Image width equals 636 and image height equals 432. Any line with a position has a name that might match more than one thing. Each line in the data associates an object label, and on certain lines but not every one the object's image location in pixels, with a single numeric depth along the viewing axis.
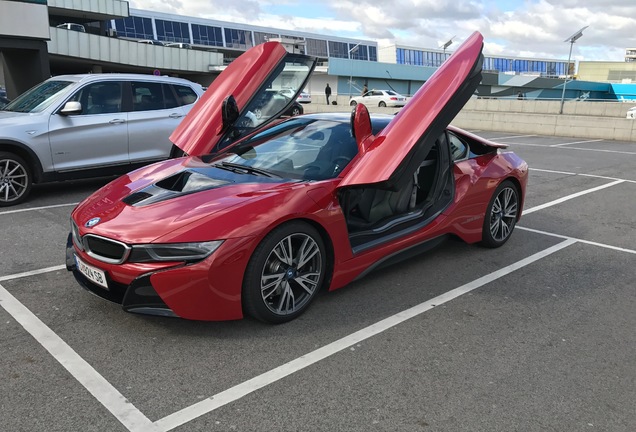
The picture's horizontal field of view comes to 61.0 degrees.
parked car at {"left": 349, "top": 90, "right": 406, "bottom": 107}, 37.56
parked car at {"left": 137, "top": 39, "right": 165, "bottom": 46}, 45.66
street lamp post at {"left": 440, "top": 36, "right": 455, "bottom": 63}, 32.88
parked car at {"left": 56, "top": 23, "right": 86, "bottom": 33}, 39.41
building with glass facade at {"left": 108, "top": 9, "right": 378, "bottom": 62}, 65.75
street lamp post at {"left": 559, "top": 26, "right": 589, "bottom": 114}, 22.83
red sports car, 3.20
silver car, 6.89
